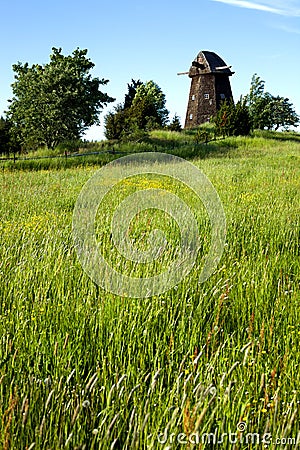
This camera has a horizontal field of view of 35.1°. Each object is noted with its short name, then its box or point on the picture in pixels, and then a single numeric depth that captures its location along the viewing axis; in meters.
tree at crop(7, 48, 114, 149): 37.41
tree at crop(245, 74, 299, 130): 50.09
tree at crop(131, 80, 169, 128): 57.32
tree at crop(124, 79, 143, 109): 61.28
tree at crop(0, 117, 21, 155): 43.41
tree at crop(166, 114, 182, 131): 39.31
